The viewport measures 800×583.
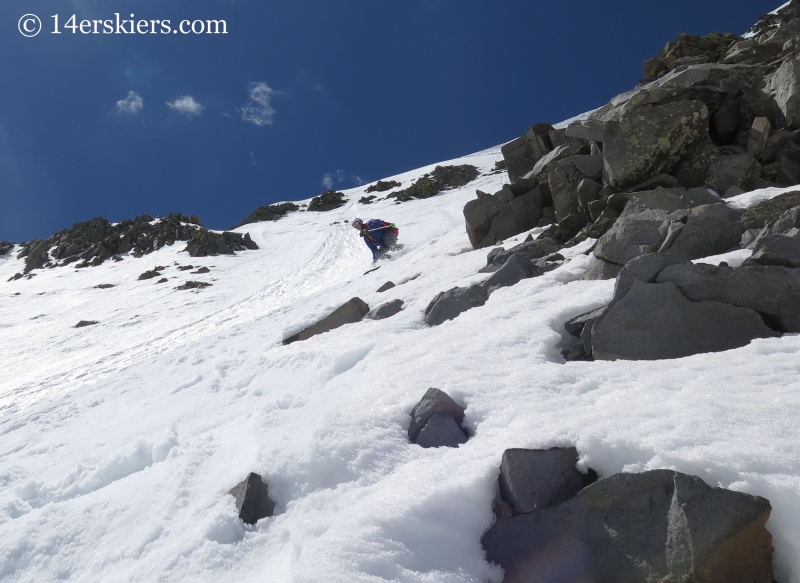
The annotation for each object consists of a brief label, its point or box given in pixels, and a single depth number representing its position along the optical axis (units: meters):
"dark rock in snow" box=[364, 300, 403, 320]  8.99
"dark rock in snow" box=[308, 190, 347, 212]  53.47
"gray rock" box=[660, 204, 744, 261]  6.20
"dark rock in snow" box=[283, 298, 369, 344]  9.79
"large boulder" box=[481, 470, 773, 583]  2.44
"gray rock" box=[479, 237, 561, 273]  9.23
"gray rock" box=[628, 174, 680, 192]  9.95
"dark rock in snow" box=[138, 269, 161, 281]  28.02
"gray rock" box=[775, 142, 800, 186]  9.09
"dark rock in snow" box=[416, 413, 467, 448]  4.07
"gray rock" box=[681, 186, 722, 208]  8.30
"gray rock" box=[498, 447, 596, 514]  3.13
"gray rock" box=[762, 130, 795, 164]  9.44
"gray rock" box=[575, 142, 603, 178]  11.42
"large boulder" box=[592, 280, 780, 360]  4.45
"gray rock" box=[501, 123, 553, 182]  16.91
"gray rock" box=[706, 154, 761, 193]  9.48
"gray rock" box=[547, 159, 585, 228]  11.55
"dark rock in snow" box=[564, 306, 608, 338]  5.16
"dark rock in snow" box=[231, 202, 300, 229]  55.50
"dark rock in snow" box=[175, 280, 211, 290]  22.84
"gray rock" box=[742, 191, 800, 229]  6.37
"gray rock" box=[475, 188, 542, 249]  13.34
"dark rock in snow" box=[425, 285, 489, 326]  7.64
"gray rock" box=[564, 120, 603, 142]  11.66
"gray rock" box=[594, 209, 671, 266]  6.61
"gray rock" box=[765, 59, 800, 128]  9.46
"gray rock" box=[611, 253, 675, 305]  5.11
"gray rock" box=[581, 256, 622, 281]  6.64
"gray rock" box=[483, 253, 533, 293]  8.00
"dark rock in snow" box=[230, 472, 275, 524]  3.77
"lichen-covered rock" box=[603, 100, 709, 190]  10.05
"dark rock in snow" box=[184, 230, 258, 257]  33.12
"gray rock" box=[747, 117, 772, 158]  9.68
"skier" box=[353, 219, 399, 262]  20.62
